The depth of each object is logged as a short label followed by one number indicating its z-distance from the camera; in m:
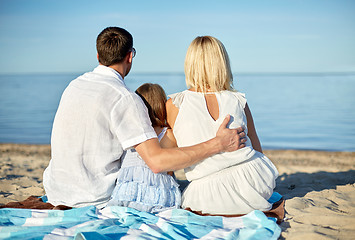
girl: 3.20
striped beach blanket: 2.75
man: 2.98
